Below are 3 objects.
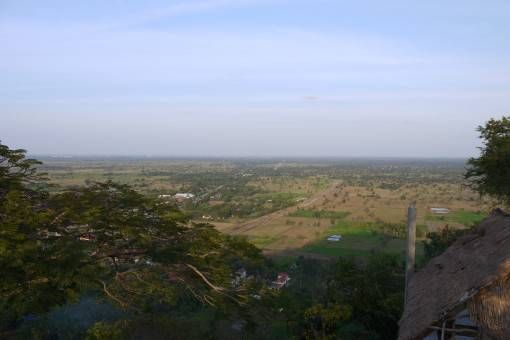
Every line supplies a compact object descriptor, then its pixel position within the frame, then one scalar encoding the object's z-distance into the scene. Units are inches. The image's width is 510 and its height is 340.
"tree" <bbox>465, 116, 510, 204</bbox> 485.7
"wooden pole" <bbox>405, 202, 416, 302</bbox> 275.7
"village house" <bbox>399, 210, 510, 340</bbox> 187.8
